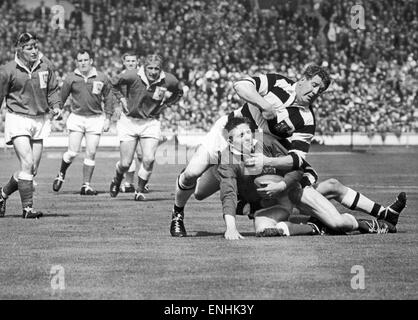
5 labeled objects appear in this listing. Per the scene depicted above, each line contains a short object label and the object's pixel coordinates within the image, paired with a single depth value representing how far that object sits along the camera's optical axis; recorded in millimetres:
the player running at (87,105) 20875
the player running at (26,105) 14453
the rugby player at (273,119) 11742
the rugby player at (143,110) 19234
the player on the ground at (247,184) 11508
